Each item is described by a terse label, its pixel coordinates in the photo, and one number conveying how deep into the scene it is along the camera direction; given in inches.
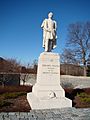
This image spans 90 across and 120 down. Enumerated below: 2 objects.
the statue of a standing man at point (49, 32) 226.8
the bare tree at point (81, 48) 717.2
